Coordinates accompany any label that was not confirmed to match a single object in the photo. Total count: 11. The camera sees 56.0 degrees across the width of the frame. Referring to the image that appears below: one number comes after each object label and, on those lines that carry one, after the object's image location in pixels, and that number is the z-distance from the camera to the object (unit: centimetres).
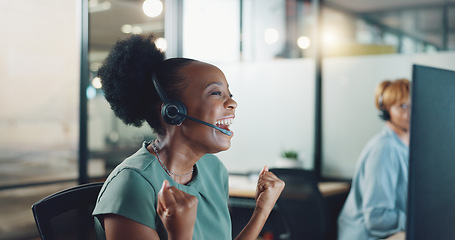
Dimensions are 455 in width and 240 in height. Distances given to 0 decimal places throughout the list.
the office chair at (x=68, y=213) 96
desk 319
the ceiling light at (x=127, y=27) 423
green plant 371
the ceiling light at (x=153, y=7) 386
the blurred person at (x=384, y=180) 197
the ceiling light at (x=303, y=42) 387
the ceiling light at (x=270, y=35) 405
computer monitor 66
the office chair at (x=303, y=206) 228
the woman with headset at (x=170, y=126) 96
